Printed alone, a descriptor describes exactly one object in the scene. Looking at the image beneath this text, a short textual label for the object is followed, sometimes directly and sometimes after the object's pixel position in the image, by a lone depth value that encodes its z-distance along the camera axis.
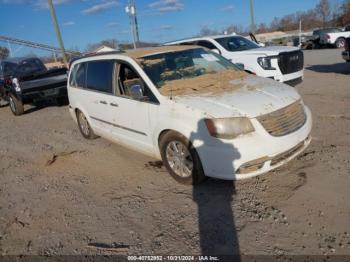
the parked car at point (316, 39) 28.17
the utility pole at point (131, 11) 24.55
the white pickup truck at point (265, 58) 8.83
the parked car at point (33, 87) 11.09
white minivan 3.71
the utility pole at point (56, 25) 17.52
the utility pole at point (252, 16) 30.24
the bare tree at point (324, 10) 72.19
